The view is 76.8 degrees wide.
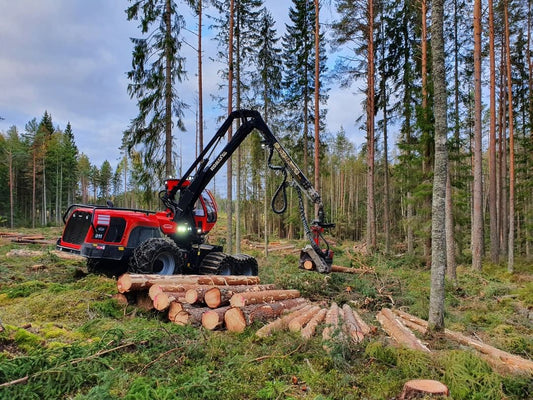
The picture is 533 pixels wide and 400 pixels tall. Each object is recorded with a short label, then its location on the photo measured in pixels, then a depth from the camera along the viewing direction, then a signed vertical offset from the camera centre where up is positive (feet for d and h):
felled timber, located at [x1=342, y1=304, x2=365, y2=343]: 17.16 -7.00
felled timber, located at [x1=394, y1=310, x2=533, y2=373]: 13.91 -6.86
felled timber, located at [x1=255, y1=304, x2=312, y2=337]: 17.47 -6.71
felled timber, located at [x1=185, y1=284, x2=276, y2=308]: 20.38 -5.67
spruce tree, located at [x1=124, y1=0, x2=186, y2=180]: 45.11 +15.96
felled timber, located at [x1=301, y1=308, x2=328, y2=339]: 17.77 -6.95
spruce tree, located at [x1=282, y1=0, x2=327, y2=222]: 61.98 +25.12
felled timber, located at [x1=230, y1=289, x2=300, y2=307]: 20.22 -6.08
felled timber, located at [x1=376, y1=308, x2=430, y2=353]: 15.88 -6.93
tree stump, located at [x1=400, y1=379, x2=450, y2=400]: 10.82 -6.14
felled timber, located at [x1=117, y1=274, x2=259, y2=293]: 20.89 -5.19
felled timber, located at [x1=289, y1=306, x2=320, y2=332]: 18.66 -6.95
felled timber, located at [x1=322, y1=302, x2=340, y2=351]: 16.42 -6.89
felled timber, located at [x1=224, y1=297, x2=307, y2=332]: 18.43 -6.47
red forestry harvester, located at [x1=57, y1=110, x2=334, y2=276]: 25.57 -2.19
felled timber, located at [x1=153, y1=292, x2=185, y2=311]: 19.89 -5.74
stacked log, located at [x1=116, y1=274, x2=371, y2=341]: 18.56 -6.28
